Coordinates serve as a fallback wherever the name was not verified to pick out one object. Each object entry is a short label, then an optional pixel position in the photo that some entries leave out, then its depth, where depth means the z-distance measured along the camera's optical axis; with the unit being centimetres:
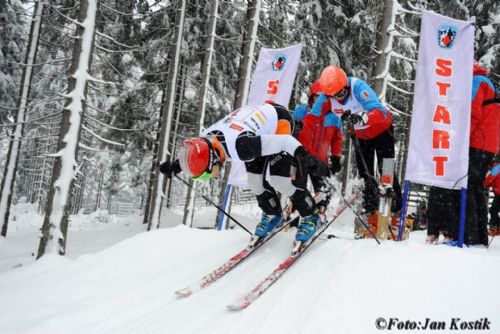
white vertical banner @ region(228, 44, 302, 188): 823
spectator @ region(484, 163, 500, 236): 827
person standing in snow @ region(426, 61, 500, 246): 523
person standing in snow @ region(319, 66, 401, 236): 488
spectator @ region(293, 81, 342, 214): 600
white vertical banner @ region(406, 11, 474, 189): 523
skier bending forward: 406
